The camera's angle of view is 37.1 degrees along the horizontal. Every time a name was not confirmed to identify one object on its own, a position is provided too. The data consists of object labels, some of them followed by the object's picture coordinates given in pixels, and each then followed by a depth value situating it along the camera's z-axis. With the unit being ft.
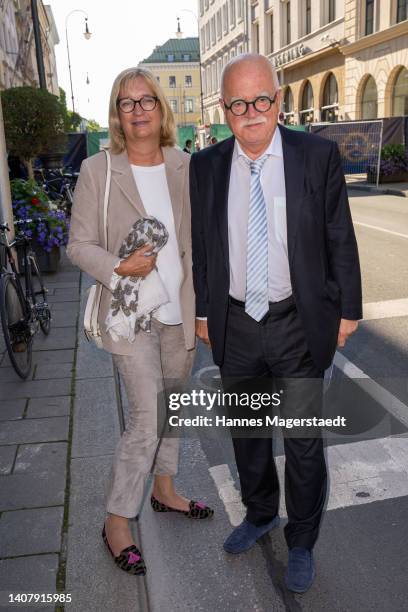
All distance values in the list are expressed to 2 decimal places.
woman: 8.11
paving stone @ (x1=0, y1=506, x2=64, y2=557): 8.82
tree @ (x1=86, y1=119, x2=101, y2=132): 356.46
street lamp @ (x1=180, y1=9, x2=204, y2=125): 188.34
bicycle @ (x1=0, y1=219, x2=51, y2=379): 14.95
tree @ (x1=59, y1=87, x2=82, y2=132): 44.62
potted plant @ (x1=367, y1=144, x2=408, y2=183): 66.03
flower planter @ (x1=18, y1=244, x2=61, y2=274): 28.48
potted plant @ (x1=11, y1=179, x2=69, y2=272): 27.63
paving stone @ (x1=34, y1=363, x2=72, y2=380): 15.66
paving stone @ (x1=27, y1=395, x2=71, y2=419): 13.39
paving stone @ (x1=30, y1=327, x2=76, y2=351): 18.10
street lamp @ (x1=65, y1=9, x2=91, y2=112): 133.08
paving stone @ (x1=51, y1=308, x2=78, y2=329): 20.45
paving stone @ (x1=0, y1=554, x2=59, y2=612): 8.01
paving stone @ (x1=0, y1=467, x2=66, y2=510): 9.98
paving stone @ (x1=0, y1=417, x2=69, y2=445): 12.25
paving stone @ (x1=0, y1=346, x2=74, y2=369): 16.84
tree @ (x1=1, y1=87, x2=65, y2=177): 40.57
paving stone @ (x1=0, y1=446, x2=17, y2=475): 11.13
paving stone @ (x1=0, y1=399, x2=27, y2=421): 13.31
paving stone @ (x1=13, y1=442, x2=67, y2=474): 11.06
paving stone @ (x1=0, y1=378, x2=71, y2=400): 14.53
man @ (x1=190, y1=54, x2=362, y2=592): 7.34
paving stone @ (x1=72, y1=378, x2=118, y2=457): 11.79
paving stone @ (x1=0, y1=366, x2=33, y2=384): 15.55
